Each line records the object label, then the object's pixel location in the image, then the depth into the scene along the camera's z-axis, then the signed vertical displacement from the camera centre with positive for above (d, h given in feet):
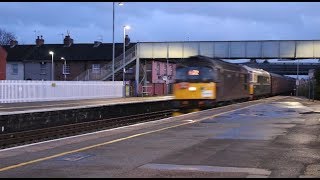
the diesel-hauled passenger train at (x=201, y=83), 96.58 -0.17
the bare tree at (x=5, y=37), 378.61 +33.76
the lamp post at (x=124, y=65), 191.25 +6.73
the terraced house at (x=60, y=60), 246.88 +10.69
